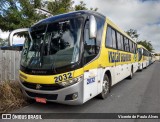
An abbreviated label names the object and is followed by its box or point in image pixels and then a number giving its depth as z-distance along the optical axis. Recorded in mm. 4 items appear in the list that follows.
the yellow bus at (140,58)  20581
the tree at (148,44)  108231
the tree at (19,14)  11961
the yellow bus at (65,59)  5008
